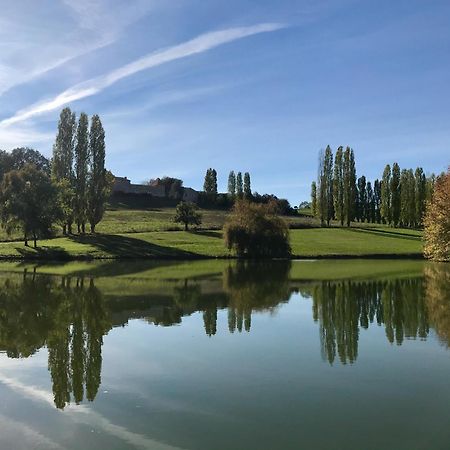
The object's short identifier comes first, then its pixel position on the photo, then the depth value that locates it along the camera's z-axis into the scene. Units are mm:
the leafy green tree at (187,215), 72188
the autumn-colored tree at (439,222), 36156
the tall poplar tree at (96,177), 64062
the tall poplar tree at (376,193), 124812
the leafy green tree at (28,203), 53906
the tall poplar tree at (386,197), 88625
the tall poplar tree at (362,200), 115288
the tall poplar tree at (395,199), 88000
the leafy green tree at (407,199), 86562
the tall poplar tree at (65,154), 63000
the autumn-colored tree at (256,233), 53562
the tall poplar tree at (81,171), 63469
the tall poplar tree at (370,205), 118938
